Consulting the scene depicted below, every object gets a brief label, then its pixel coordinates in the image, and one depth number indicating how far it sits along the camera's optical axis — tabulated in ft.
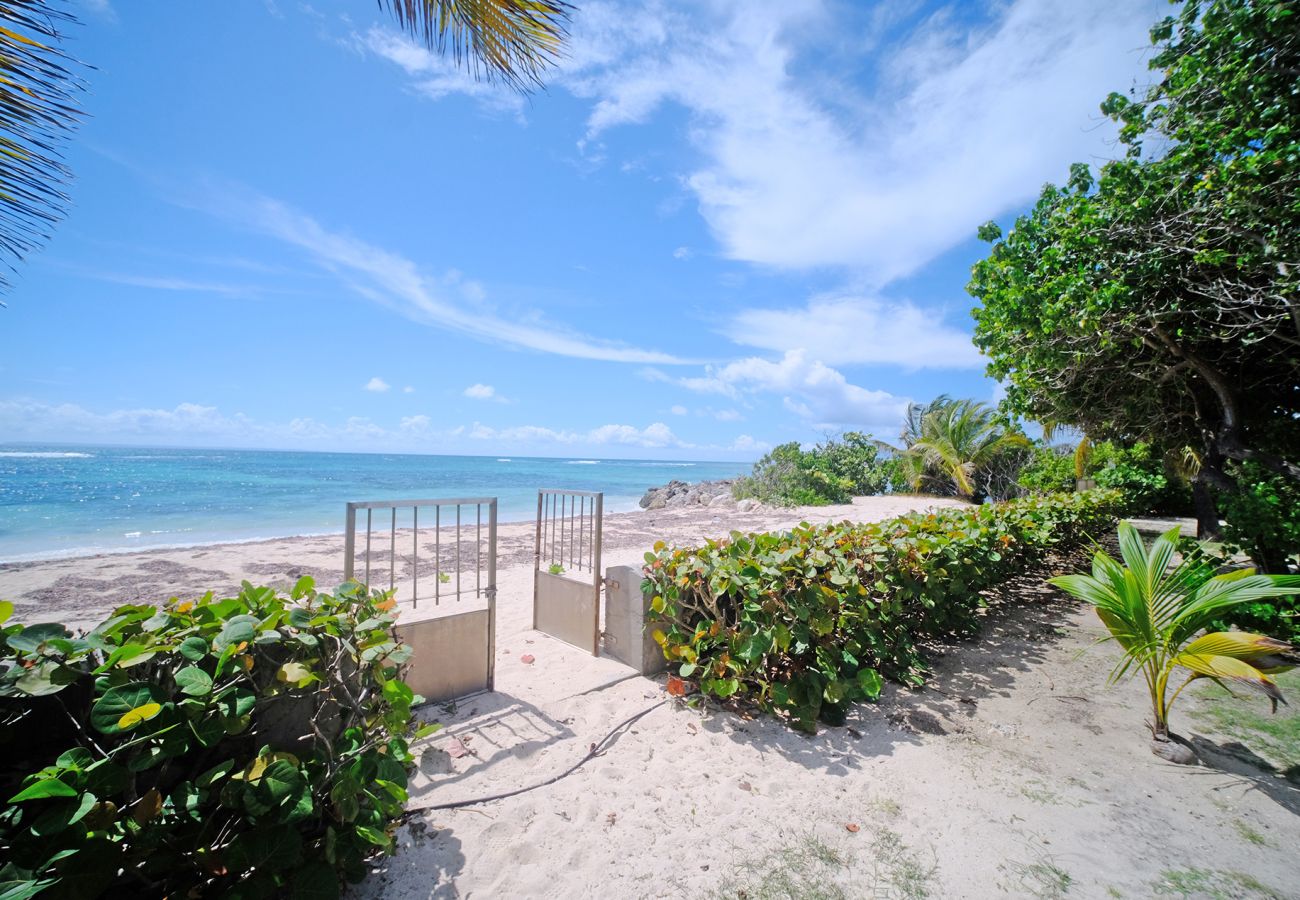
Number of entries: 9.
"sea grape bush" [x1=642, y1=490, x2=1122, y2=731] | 11.34
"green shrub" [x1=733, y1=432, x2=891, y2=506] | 61.93
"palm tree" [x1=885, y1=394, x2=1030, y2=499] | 65.62
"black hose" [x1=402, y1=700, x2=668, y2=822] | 8.67
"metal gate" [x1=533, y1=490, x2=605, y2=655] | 15.41
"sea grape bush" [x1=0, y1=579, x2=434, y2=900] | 4.80
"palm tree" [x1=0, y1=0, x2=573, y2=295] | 5.74
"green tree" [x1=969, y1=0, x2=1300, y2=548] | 14.97
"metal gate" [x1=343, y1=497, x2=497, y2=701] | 11.92
